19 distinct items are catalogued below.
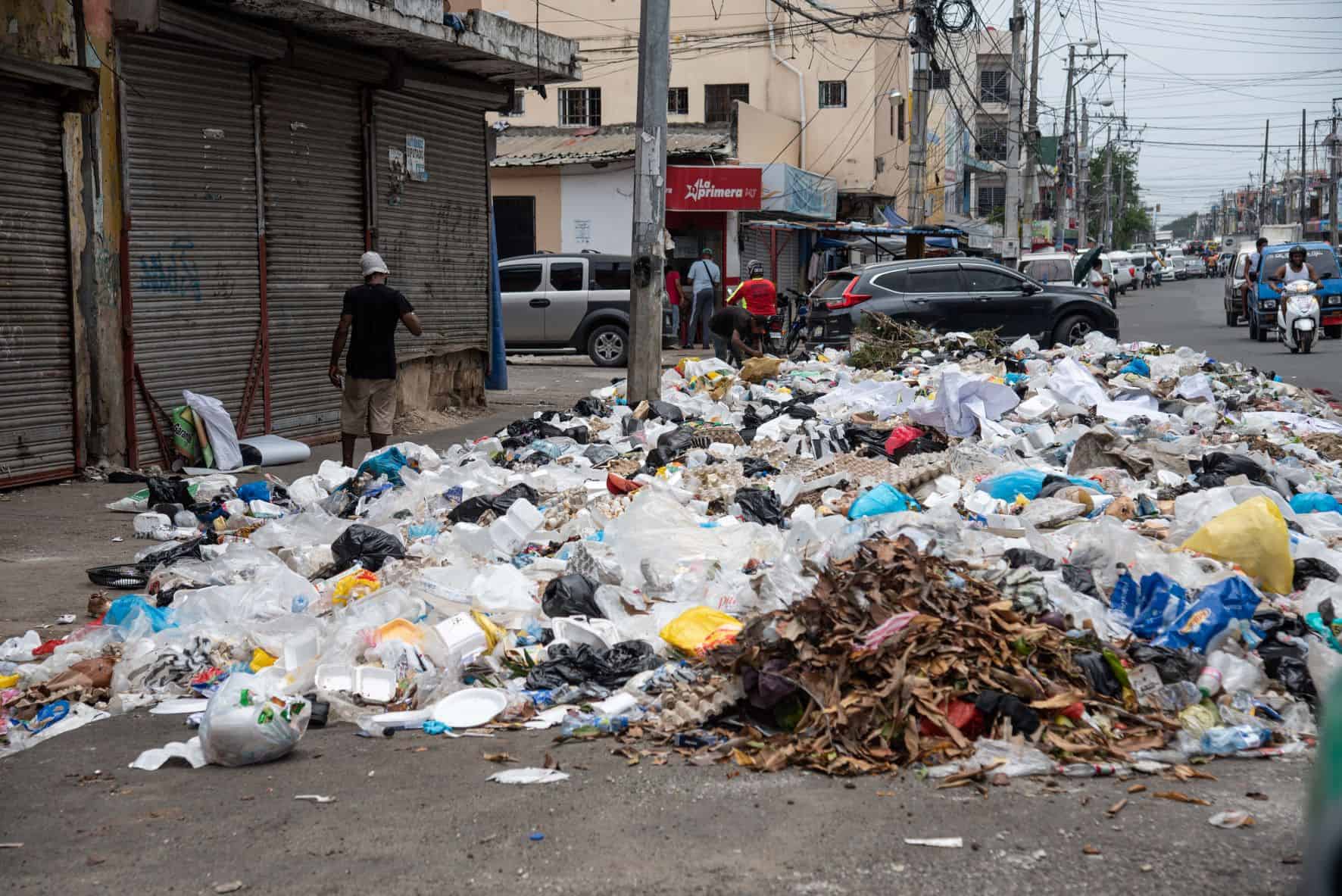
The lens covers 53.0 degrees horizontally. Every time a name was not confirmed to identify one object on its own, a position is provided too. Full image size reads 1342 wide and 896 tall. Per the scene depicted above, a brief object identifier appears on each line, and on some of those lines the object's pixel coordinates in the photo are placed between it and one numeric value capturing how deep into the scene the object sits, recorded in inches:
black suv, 735.7
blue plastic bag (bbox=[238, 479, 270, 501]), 353.4
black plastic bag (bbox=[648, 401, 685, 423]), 465.7
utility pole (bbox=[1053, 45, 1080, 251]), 2044.8
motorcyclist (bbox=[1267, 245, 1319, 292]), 824.9
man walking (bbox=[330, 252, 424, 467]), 402.3
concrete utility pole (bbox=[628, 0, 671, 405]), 518.3
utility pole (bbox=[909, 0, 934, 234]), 999.6
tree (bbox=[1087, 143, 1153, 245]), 3959.2
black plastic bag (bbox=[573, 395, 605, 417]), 500.1
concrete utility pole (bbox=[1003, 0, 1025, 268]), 1323.8
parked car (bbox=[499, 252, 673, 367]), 860.6
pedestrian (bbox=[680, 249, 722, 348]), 936.3
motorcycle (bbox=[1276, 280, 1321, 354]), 794.2
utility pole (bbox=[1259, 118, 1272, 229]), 4516.2
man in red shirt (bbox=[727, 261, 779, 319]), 711.1
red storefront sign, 1067.9
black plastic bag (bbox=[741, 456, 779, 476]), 354.6
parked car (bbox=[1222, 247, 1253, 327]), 1109.1
